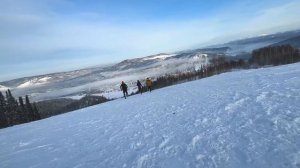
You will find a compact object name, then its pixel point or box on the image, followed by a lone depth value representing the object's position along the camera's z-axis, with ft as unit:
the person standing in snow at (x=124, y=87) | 56.99
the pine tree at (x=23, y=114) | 130.87
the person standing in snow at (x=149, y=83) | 58.46
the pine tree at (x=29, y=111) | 135.59
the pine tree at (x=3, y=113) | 117.61
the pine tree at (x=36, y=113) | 139.66
